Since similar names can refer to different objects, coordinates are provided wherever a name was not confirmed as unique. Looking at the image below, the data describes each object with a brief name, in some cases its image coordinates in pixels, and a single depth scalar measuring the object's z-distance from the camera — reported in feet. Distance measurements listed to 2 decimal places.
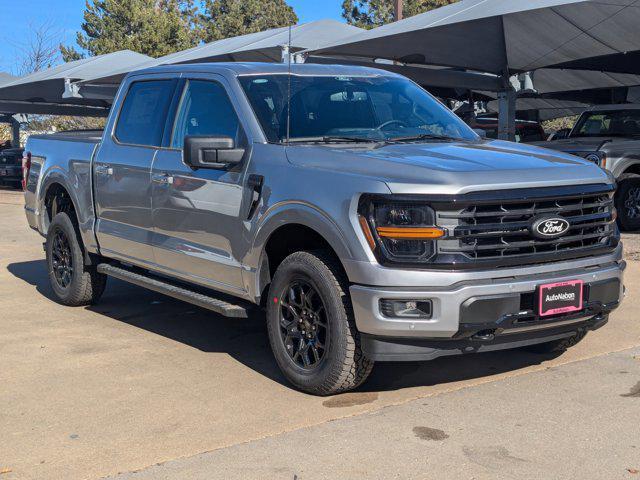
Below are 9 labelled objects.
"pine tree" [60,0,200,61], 137.90
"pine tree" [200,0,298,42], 195.52
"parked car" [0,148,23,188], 80.48
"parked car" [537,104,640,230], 39.11
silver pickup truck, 15.05
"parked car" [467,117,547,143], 68.23
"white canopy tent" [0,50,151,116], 73.00
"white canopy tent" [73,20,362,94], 56.18
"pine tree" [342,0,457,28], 191.62
